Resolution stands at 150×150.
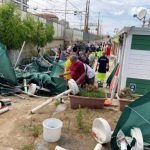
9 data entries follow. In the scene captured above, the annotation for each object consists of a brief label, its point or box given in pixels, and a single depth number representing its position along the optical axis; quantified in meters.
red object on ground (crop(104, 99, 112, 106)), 4.45
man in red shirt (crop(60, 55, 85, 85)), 4.53
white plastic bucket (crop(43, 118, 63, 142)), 2.83
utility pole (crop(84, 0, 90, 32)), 27.54
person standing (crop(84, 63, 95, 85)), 4.99
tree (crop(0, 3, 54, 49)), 7.95
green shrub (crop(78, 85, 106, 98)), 4.02
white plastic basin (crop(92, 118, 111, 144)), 2.76
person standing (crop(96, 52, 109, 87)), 7.19
